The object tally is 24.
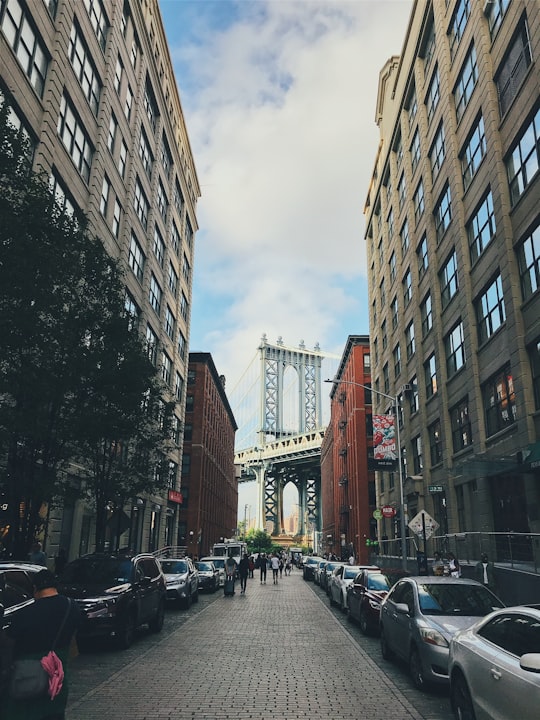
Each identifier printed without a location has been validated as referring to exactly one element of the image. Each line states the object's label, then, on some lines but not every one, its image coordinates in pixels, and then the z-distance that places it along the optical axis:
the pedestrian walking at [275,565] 40.23
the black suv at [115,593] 11.16
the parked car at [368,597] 13.72
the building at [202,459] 62.16
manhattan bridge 136.00
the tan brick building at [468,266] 19.42
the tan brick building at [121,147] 20.66
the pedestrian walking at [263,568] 40.48
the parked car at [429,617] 8.20
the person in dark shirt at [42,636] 4.48
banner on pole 26.98
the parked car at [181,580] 19.61
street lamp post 23.67
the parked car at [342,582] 19.30
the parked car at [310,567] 43.47
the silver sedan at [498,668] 4.70
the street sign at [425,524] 19.56
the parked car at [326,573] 30.43
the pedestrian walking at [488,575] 16.94
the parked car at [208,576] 28.12
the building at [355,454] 63.66
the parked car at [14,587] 7.86
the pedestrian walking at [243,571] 29.06
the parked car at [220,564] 32.41
